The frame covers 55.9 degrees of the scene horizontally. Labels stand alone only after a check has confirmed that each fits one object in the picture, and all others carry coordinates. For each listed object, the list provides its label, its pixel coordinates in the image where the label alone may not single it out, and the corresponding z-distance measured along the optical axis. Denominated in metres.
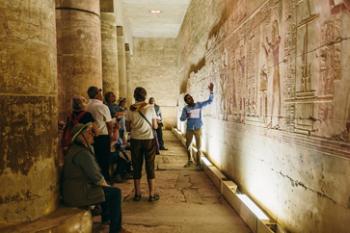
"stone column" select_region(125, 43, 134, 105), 17.75
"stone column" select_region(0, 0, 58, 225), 2.78
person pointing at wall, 8.10
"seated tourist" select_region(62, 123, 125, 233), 3.49
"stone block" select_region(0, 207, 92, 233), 2.84
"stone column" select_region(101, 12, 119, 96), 10.01
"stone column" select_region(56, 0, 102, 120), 6.50
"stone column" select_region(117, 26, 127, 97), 13.23
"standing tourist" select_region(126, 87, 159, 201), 5.46
